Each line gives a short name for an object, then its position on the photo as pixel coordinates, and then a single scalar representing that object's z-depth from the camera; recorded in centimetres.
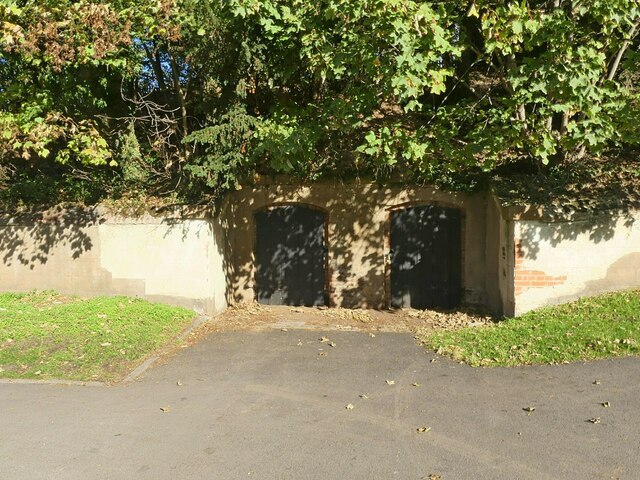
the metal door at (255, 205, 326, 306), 1156
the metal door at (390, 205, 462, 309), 1129
